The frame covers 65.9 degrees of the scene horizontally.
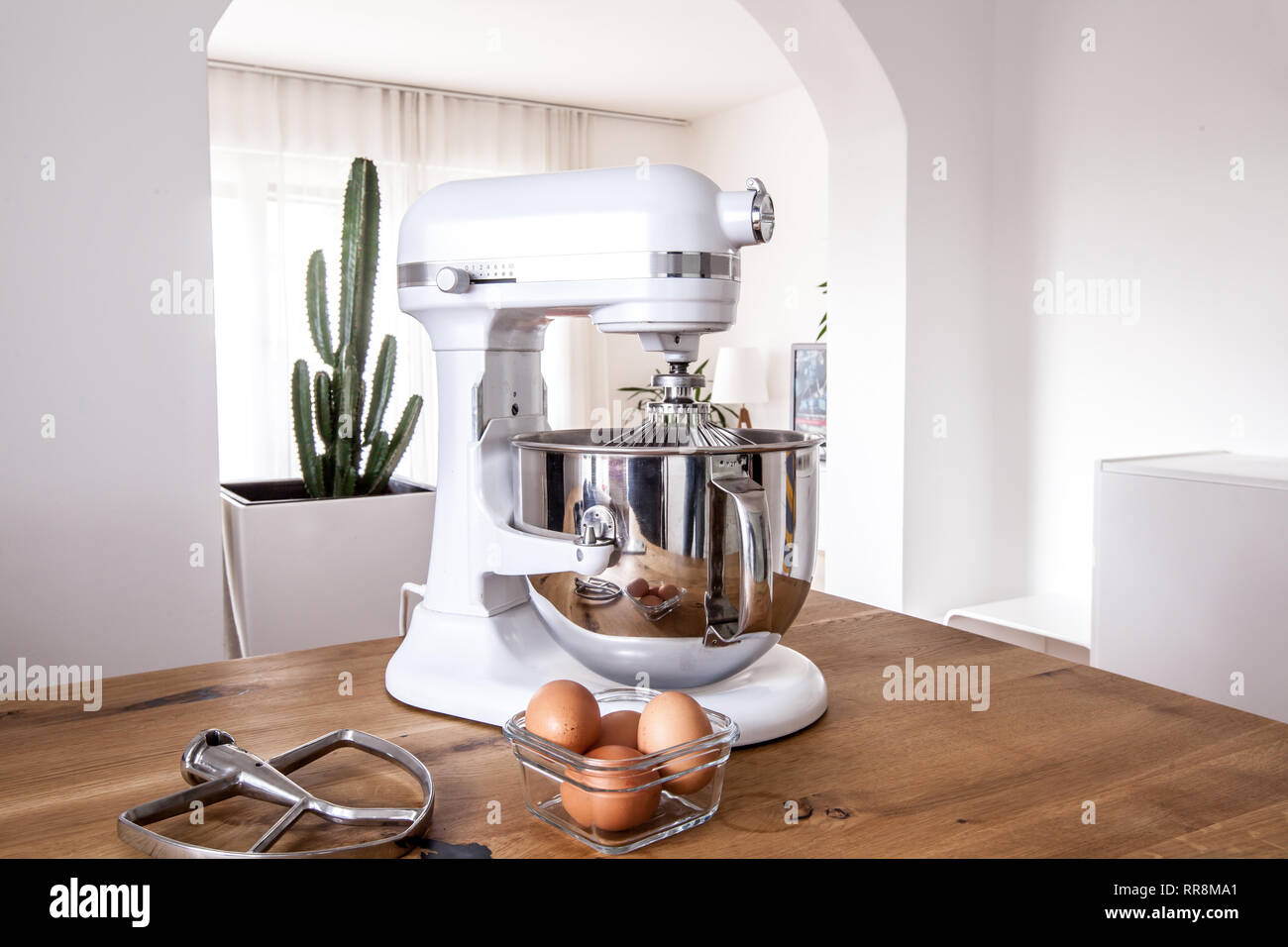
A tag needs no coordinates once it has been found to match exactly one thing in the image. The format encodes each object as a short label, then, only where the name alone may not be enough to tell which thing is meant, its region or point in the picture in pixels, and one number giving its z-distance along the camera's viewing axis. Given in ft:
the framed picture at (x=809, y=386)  13.69
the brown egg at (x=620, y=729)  2.08
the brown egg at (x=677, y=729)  1.97
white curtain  14.98
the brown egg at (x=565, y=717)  2.01
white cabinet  5.66
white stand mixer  2.52
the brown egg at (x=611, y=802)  1.87
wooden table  1.95
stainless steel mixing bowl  2.33
